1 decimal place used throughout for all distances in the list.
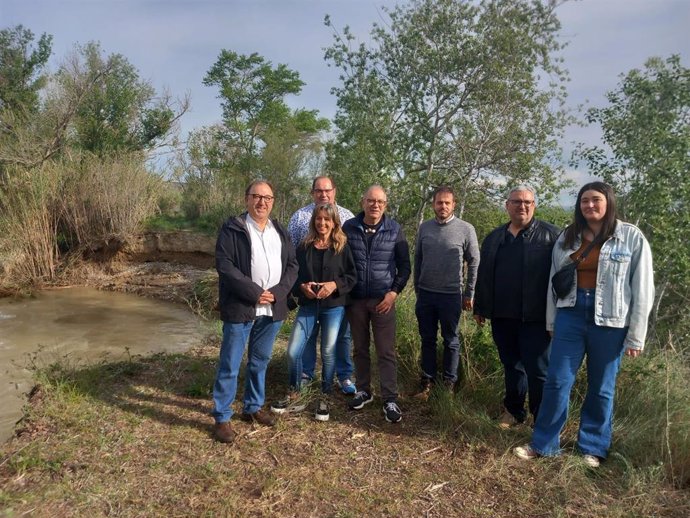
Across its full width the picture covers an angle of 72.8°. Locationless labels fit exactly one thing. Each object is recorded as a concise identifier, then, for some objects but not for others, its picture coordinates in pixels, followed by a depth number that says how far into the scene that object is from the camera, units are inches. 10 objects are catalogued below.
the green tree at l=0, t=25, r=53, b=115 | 668.7
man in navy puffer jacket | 139.9
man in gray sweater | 144.4
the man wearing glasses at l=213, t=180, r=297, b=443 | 123.6
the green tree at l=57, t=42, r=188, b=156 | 644.1
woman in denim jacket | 105.7
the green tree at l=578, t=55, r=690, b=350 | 252.8
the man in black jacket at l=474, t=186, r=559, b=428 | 122.3
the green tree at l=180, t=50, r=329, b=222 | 574.9
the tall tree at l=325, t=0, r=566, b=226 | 322.3
